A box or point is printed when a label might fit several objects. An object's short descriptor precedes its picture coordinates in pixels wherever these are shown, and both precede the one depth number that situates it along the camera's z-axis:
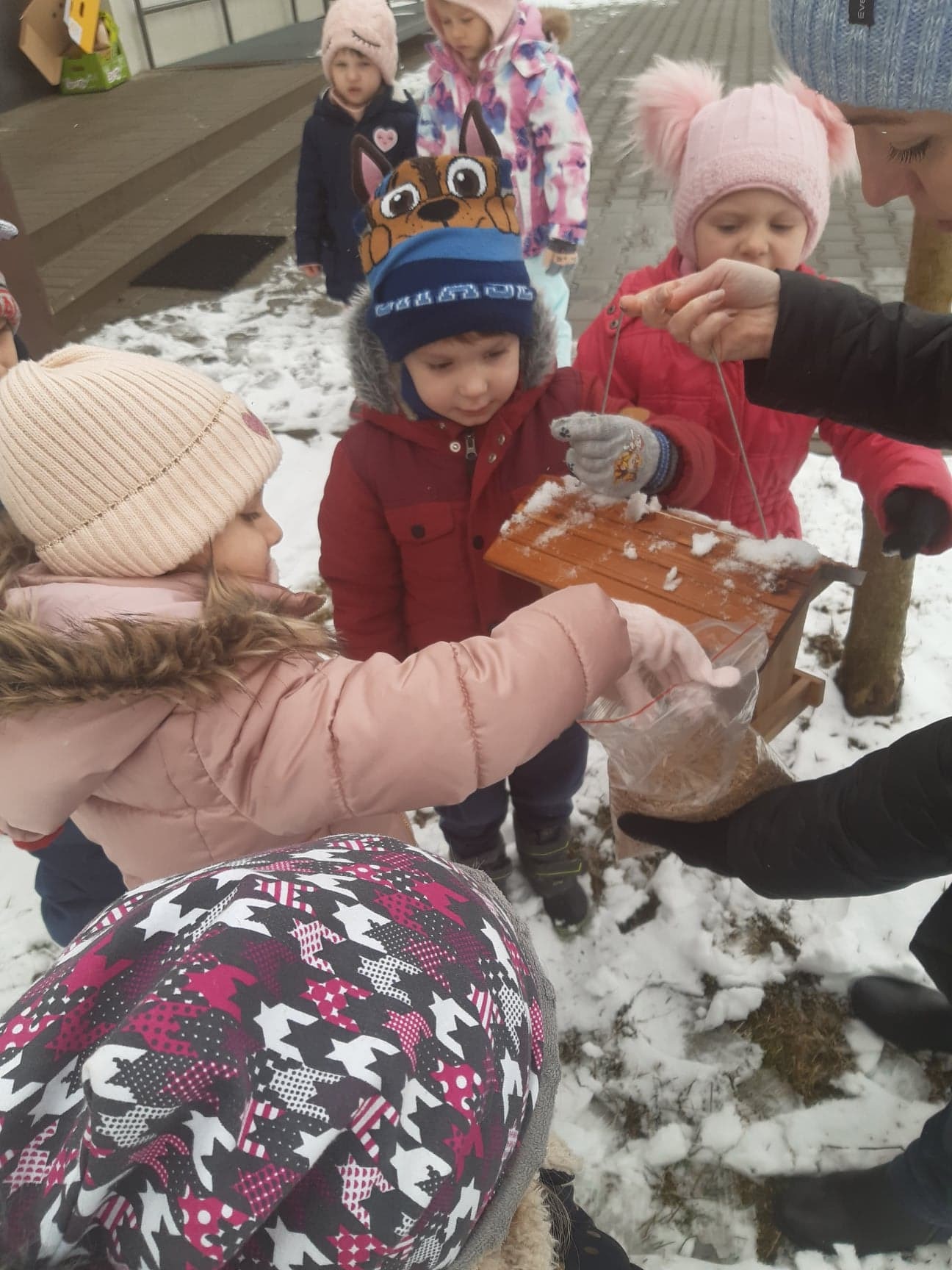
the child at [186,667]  0.98
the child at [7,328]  2.02
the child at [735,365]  1.44
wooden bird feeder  1.26
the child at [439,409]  1.53
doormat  5.83
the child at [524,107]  3.34
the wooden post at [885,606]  1.83
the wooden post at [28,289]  4.09
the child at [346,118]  3.71
